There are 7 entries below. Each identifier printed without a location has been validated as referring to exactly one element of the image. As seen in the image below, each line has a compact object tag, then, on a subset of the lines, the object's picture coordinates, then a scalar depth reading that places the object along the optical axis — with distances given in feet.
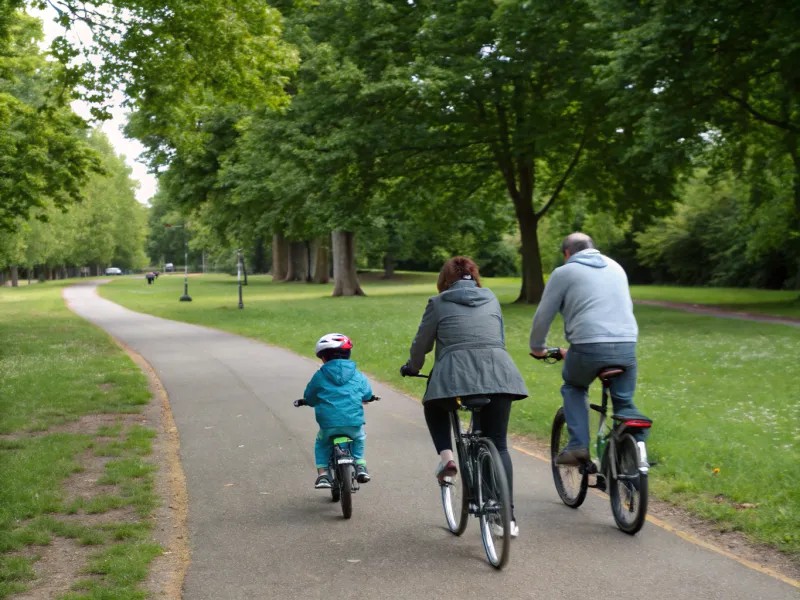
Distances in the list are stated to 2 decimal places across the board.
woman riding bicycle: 17.34
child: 20.61
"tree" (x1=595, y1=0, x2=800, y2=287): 66.54
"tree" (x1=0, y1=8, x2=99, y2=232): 68.74
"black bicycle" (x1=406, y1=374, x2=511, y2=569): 16.37
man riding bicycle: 18.65
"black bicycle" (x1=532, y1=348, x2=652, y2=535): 17.81
